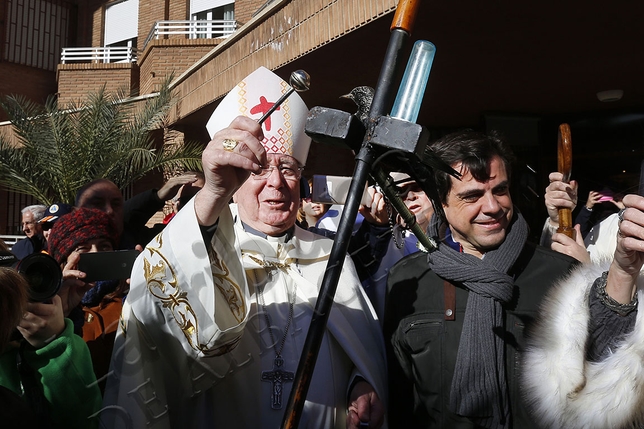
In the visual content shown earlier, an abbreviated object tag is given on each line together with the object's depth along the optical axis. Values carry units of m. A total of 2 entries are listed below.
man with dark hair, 2.12
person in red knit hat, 2.31
